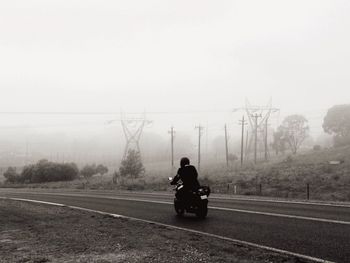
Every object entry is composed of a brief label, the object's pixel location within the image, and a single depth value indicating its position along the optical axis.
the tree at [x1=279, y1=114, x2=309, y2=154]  124.50
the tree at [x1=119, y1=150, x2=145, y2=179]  56.22
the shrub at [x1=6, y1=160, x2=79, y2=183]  65.94
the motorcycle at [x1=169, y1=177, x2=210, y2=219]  13.13
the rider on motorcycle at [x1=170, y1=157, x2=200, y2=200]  13.04
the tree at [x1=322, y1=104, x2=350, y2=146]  114.38
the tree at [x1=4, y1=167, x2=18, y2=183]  68.38
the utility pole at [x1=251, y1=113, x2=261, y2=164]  84.65
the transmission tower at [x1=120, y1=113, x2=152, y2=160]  82.66
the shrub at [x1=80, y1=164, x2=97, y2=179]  76.19
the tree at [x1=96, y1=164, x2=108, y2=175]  83.89
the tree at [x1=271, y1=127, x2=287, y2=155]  119.65
